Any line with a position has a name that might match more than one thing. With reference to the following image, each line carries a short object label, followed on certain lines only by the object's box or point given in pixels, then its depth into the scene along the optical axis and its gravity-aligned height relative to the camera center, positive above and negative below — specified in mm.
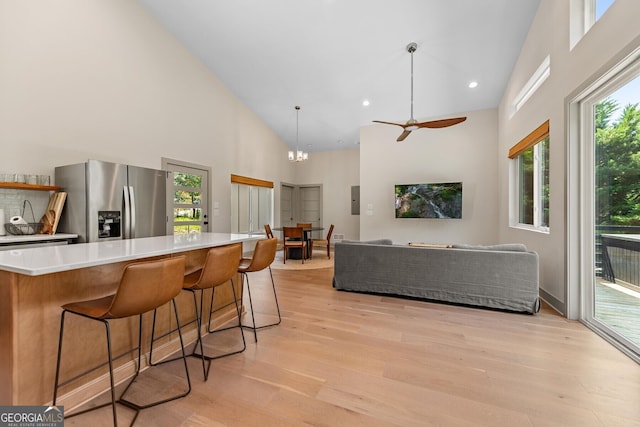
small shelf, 2875 +288
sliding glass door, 2135 +49
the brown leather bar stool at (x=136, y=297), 1354 -434
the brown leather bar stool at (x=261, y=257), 2434 -400
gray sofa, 3014 -714
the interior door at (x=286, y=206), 8453 +230
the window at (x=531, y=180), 3738 +521
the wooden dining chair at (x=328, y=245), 6647 -784
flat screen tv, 6098 +297
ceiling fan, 3865 +1282
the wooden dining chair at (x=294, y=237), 6004 -531
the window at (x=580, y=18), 2647 +1905
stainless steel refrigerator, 3152 +152
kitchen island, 1358 -558
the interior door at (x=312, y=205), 8898 +265
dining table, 6350 -864
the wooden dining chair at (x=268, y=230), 6113 -368
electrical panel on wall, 8383 +400
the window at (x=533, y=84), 3497 +1854
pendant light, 6027 +1250
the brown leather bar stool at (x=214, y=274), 1889 -433
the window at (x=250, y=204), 6539 +231
